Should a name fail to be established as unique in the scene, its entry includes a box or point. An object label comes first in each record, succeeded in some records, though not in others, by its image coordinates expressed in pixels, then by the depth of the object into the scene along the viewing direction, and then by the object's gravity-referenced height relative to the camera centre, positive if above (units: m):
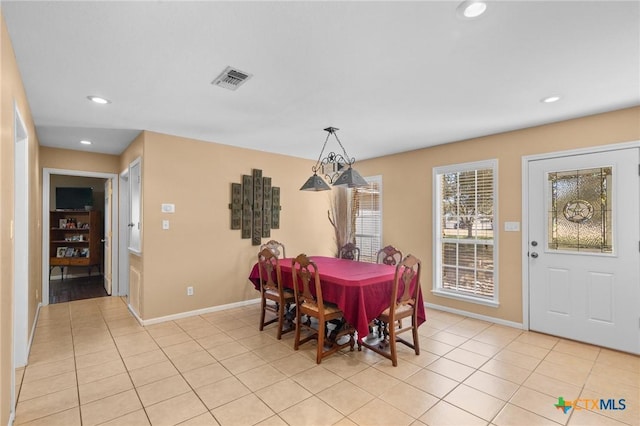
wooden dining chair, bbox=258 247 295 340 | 3.46 -0.89
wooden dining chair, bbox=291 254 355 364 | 2.90 -0.95
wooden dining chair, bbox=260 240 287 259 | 4.69 -0.48
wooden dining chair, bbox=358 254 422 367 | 2.83 -0.94
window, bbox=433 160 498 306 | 4.13 -0.28
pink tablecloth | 2.77 -0.74
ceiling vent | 2.39 +1.10
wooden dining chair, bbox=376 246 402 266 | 4.25 -0.58
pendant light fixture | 3.43 +0.38
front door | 3.10 -0.39
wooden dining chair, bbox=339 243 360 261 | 4.81 -0.59
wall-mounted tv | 6.91 +0.39
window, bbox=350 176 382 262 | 5.61 -0.07
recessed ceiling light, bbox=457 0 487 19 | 1.61 +1.09
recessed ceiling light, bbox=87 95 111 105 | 2.88 +1.10
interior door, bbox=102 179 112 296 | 5.50 -0.41
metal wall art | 4.75 +0.12
